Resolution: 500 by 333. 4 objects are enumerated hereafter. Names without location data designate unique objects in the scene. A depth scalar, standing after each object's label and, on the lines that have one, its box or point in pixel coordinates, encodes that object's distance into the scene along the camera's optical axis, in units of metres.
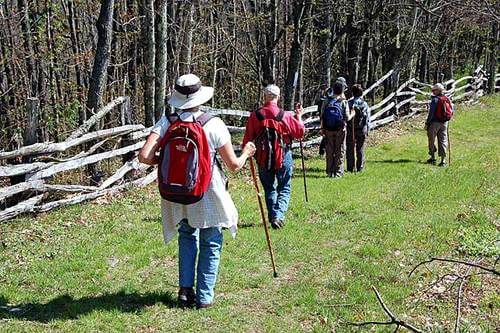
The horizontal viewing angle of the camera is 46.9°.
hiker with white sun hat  4.68
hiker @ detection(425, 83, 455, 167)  12.76
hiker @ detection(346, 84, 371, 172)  12.03
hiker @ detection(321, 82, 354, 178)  11.38
